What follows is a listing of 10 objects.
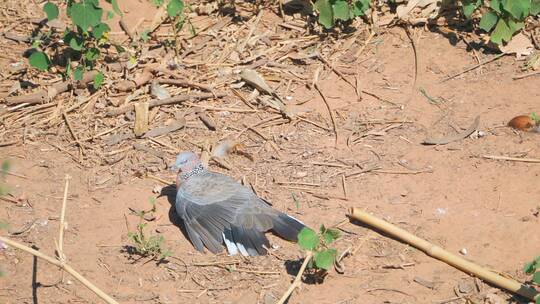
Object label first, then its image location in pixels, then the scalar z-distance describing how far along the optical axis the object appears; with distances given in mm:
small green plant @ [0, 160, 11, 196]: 12430
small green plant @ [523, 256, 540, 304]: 9781
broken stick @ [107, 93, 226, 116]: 14250
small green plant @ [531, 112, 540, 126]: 12652
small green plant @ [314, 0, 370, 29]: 14891
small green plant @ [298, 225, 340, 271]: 10391
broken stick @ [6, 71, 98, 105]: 14625
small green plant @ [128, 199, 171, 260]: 11437
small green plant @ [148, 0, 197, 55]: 14625
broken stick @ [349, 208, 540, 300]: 10344
